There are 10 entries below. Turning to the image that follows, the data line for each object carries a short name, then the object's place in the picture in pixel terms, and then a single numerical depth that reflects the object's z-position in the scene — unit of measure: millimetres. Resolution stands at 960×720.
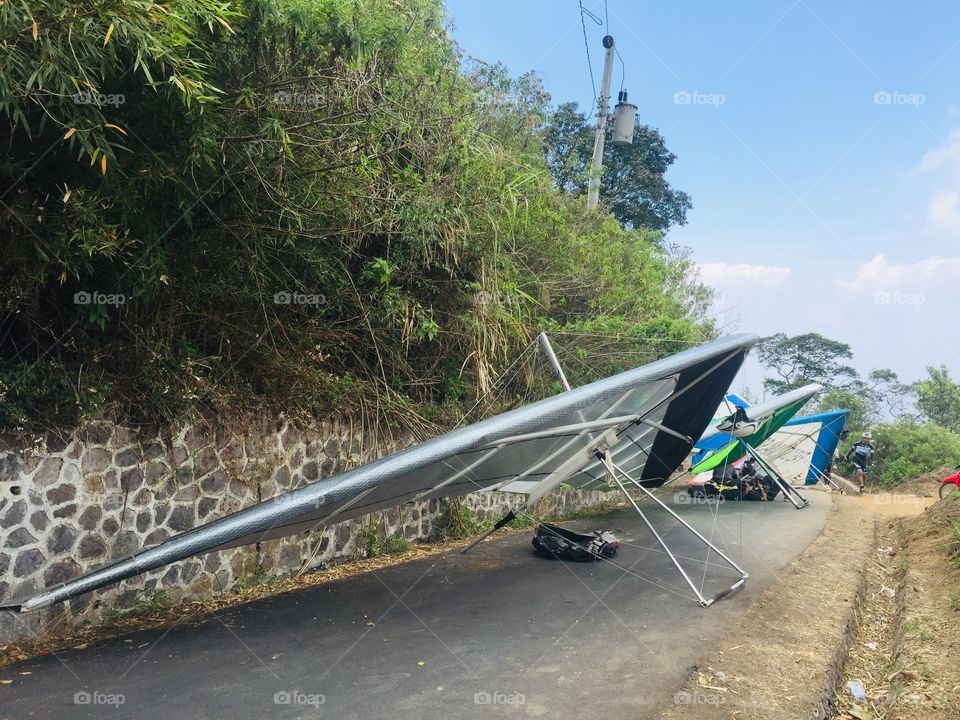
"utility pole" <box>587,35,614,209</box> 14180
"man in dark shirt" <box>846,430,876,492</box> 18359
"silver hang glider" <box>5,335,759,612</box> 4012
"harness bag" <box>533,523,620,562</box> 8234
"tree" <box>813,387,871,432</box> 29258
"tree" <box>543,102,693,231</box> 21609
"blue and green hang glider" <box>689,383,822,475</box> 11656
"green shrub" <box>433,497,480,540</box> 9297
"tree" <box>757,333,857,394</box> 39219
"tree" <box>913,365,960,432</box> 27766
